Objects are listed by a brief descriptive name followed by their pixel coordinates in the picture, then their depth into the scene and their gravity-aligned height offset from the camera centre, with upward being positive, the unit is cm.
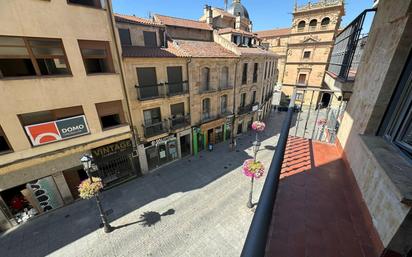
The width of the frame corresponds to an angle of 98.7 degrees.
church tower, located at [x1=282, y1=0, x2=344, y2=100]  2766 +300
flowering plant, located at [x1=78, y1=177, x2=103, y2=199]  870 -587
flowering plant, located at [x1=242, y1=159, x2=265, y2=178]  1020 -596
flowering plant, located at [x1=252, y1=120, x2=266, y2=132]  1688 -602
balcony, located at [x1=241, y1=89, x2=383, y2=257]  161 -182
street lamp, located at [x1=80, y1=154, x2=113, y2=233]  811 -689
